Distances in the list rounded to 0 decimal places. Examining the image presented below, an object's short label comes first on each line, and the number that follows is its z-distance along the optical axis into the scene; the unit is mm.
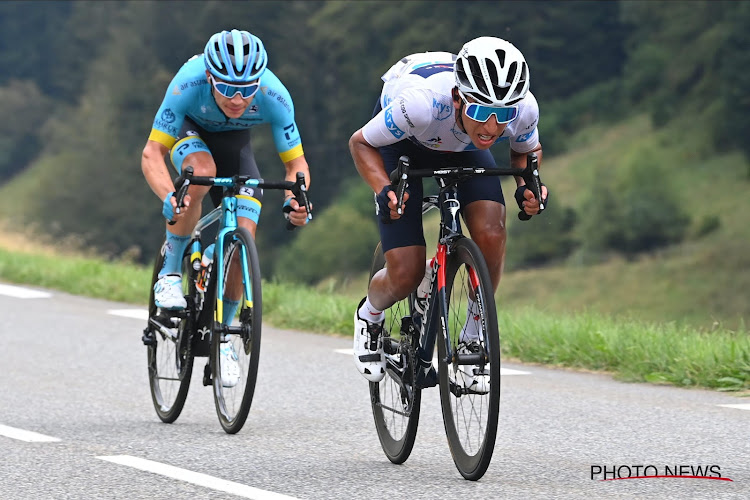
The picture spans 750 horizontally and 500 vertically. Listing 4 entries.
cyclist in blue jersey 13828
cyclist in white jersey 10742
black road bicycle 10641
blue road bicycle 13430
